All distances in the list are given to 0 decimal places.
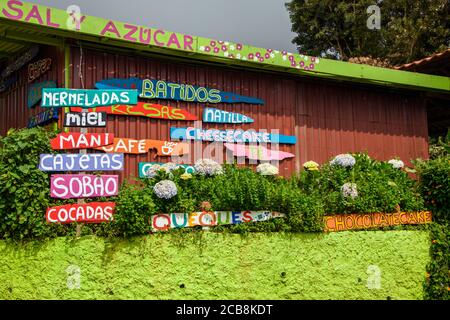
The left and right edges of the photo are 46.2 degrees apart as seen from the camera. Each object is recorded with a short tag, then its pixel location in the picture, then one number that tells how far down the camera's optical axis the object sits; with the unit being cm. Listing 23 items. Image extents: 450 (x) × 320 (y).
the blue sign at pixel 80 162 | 757
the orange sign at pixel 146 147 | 907
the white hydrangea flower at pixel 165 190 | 792
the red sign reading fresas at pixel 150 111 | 913
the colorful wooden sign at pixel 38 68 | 967
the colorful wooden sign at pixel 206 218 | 790
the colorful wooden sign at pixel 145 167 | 919
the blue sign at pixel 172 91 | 929
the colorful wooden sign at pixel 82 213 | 749
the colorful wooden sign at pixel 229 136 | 980
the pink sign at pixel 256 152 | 1027
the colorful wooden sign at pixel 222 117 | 1008
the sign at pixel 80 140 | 776
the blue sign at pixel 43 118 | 904
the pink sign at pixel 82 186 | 756
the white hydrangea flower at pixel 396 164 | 1086
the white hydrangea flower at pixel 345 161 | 1000
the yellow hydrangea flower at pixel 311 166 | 960
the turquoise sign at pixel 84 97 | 771
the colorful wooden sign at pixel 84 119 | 770
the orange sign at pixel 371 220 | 905
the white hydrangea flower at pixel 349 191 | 926
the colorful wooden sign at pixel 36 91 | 949
